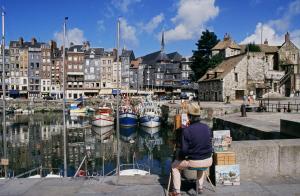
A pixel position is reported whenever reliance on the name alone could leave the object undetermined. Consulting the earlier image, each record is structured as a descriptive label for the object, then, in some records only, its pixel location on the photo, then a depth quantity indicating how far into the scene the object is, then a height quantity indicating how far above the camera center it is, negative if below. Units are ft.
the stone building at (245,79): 182.05 +8.28
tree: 245.24 +30.49
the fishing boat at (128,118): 149.42 -11.91
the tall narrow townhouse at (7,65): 315.97 +28.21
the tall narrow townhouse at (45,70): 335.06 +24.44
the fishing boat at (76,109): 221.25 -11.04
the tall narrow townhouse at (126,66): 358.72 +30.88
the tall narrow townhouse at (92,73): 342.29 +21.63
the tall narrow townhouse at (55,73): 335.36 +21.45
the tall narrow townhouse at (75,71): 335.32 +23.55
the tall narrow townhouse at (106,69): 344.90 +26.13
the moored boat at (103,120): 149.36 -12.46
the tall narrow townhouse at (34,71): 331.36 +23.13
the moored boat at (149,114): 144.15 -10.18
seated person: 20.00 -3.67
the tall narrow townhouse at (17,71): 325.83 +22.77
